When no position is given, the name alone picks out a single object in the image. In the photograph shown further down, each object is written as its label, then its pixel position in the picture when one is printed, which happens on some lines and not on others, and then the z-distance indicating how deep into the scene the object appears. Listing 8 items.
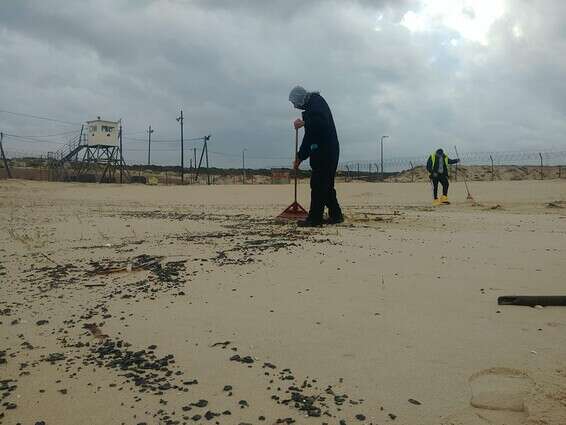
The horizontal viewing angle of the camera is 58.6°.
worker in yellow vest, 14.88
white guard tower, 42.62
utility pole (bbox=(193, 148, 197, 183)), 56.58
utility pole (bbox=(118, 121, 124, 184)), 41.28
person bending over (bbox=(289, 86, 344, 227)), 7.31
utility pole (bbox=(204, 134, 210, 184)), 53.72
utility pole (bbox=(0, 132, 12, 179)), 34.82
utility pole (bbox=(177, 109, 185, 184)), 47.04
